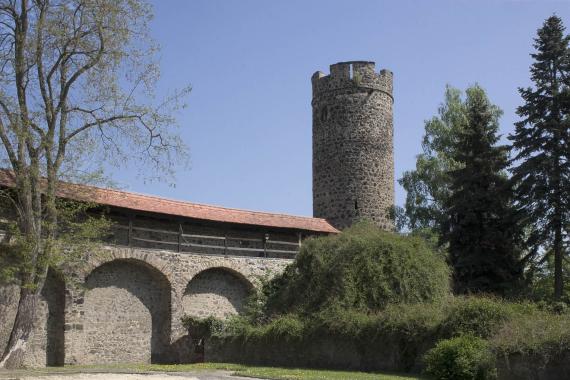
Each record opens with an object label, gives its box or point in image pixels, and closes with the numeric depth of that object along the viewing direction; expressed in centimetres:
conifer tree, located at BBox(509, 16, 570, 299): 2288
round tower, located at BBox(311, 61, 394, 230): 3139
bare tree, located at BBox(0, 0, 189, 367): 1841
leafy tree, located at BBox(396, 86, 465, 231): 3234
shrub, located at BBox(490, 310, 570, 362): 1261
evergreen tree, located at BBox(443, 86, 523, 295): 2400
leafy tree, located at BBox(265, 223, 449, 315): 1969
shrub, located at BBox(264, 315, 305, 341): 1920
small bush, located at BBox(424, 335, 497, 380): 1344
